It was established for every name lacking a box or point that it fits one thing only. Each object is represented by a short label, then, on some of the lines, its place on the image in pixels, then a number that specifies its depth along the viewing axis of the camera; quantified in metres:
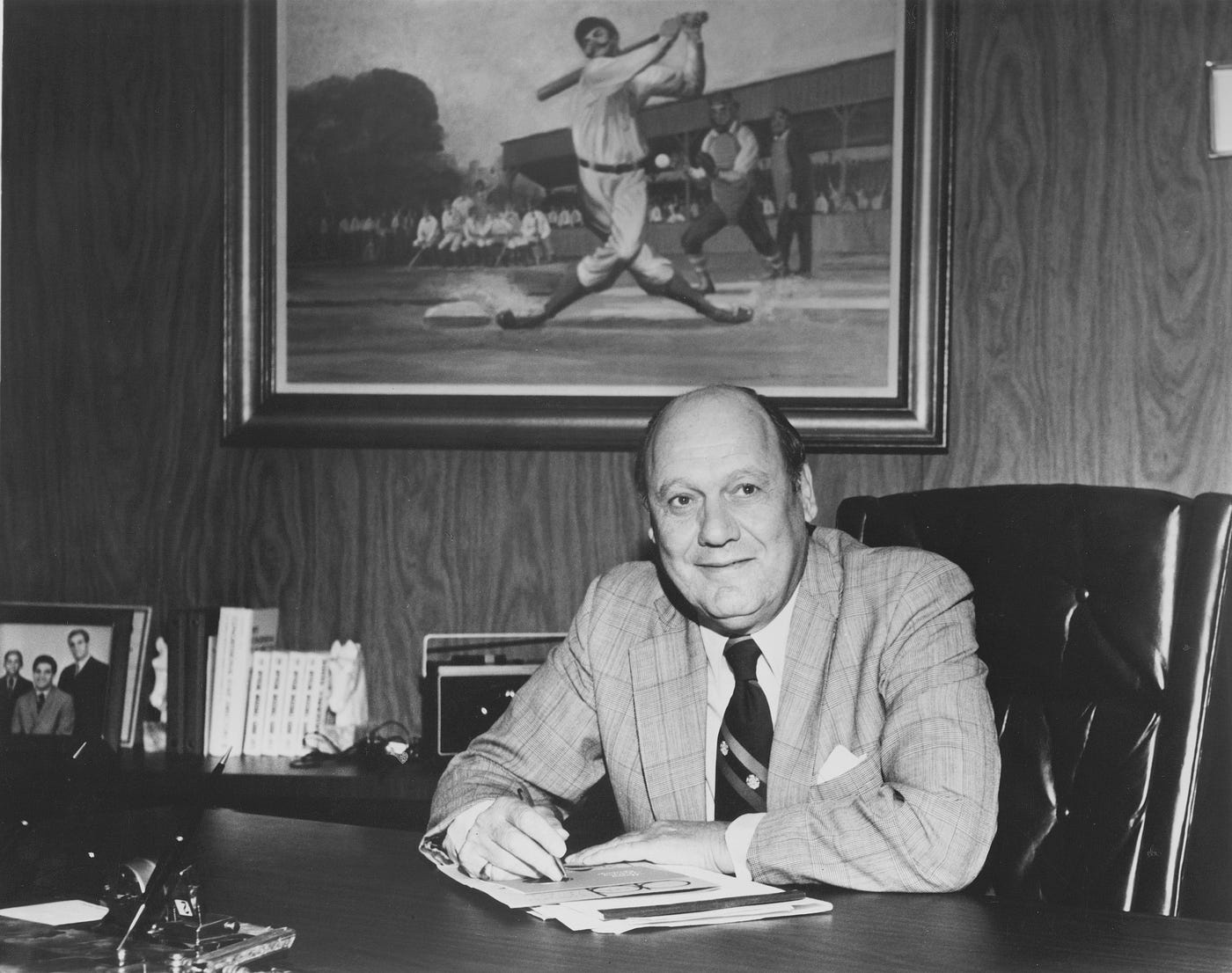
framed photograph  2.85
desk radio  2.70
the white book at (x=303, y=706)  2.80
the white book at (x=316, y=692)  2.83
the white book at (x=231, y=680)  2.80
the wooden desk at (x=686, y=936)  1.22
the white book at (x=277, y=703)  2.80
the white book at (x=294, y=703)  2.80
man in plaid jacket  1.66
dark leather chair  1.74
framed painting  2.79
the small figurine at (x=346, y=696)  2.85
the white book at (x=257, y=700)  2.80
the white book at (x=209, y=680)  2.81
